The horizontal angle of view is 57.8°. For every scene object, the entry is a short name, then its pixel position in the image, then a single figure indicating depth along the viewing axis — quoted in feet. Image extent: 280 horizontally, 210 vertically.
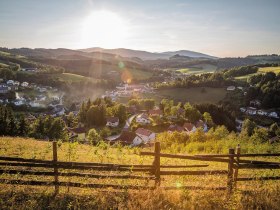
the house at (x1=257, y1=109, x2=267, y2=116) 344.47
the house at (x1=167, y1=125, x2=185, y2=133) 209.30
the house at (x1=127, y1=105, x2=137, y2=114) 321.87
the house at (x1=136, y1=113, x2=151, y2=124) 251.39
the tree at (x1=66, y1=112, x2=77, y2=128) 269.44
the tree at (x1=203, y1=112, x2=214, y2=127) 247.19
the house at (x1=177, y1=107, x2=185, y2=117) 265.34
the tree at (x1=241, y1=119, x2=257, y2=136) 205.12
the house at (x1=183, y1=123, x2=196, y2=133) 205.77
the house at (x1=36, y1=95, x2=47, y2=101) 430.53
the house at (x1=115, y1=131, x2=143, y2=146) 179.00
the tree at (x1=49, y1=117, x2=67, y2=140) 169.80
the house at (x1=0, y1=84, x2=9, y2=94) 421.59
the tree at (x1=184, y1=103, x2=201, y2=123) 248.52
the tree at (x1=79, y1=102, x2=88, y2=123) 273.52
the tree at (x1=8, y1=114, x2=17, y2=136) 164.14
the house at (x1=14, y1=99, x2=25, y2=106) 378.10
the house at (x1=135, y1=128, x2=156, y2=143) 187.49
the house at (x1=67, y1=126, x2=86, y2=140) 214.48
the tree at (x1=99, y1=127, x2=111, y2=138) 202.56
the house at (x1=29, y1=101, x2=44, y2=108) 397.17
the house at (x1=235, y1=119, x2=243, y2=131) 282.99
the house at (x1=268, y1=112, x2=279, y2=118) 332.84
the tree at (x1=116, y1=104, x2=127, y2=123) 265.95
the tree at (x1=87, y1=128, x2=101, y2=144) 164.69
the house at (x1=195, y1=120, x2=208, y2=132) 233.60
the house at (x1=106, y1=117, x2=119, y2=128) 250.57
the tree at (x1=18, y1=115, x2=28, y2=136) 170.91
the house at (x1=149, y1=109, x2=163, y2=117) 277.85
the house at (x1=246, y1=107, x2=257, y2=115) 346.87
